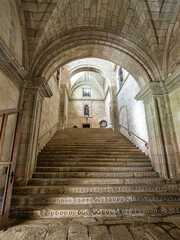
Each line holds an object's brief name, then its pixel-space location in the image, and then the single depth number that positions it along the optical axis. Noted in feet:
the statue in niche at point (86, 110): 55.96
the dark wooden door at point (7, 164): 6.35
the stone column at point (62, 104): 34.96
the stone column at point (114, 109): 35.29
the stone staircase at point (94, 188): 7.48
